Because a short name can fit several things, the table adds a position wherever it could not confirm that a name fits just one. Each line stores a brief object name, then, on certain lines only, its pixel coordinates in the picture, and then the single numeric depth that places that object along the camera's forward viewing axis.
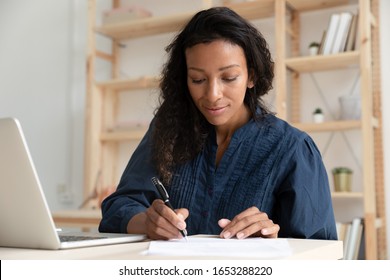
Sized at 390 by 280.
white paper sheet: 0.78
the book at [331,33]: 2.82
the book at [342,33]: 2.80
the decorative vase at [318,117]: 2.90
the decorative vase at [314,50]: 2.92
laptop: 0.81
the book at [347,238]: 2.67
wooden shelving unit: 2.67
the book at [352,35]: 2.79
